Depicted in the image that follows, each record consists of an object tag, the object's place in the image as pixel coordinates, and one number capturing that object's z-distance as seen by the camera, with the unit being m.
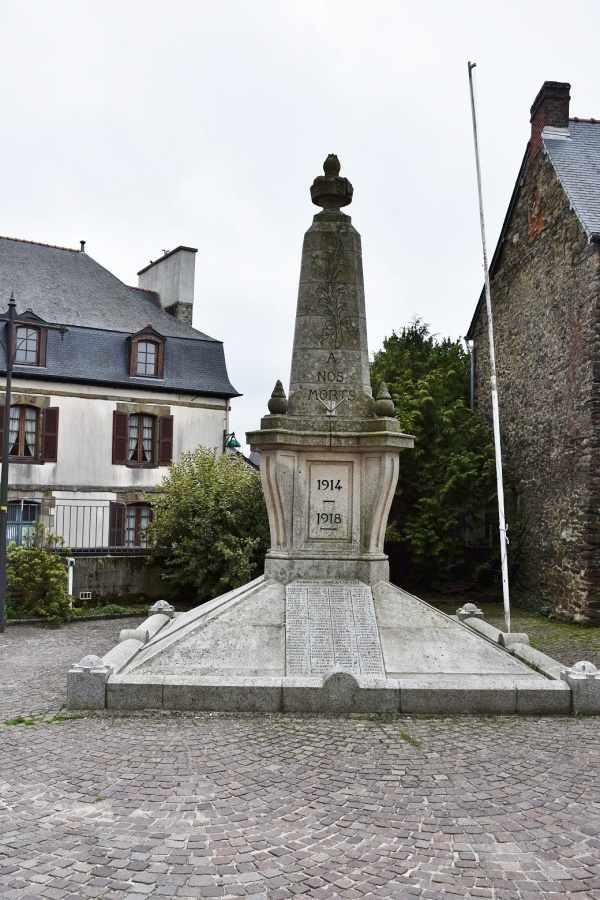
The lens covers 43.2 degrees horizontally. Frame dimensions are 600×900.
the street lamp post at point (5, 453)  11.22
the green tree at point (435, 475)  16.22
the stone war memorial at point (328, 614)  6.52
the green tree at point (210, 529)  13.32
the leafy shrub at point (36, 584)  12.31
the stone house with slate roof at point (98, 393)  20.84
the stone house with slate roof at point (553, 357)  13.98
